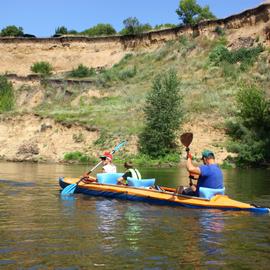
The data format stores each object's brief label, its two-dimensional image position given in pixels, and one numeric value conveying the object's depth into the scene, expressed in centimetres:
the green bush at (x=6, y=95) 3751
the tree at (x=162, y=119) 2538
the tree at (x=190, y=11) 5156
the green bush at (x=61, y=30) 6052
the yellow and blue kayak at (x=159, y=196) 868
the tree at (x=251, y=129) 2268
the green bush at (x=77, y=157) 2628
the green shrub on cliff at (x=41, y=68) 4590
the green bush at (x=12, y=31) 5718
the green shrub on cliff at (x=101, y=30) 6100
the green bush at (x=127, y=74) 3924
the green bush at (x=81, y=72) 4278
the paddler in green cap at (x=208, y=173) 875
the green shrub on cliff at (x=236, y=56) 3357
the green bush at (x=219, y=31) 3852
